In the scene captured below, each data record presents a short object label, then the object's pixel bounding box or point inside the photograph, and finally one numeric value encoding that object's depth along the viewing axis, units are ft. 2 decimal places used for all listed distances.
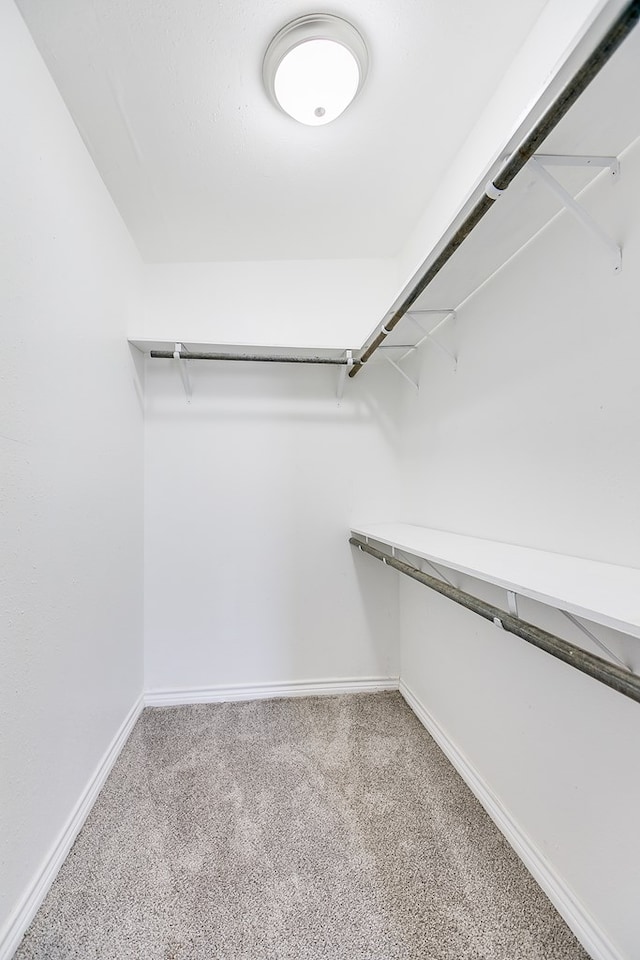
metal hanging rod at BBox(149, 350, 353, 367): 6.30
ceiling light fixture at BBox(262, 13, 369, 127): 3.59
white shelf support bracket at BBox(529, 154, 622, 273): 2.88
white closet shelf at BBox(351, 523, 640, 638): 2.16
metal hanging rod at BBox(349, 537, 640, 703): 2.31
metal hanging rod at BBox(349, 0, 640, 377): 1.87
